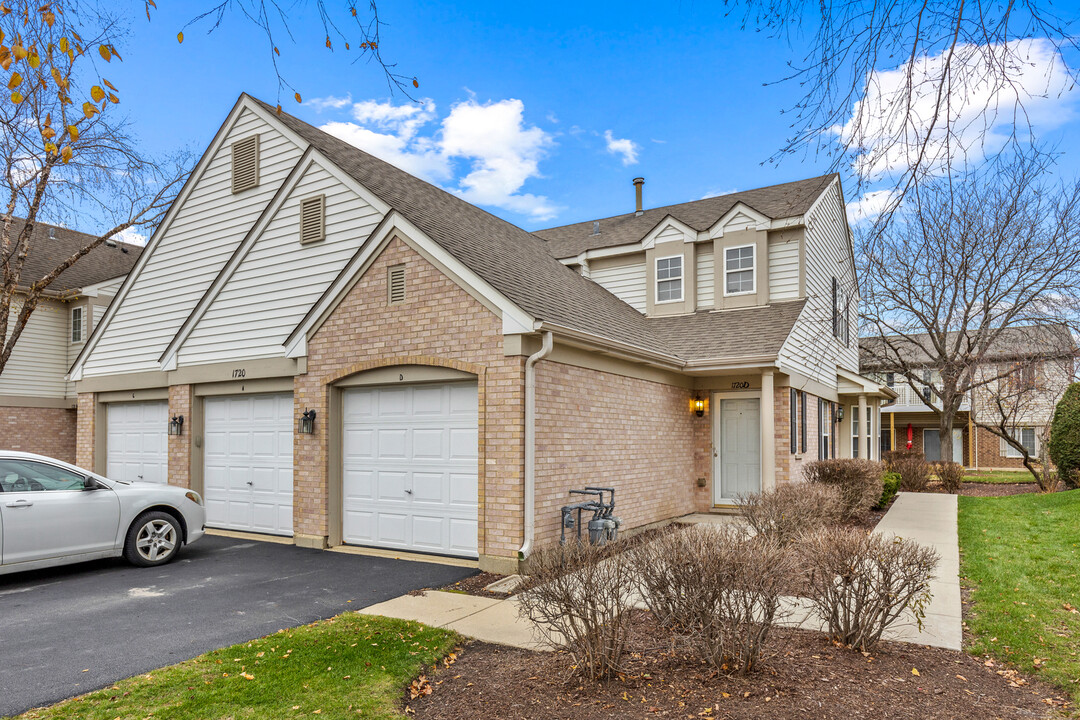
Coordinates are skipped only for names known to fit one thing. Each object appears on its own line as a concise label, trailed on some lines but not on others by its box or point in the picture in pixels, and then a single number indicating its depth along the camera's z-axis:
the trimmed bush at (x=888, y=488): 15.05
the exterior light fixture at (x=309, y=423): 10.42
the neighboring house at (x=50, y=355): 18.72
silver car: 7.95
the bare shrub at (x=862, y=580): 5.12
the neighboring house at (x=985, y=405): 19.83
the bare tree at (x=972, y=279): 17.84
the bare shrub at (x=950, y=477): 18.97
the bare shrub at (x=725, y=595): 4.59
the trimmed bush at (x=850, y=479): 12.00
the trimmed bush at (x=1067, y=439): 15.81
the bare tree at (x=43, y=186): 13.65
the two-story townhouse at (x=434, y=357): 9.05
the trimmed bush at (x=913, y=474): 18.78
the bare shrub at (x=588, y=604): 4.61
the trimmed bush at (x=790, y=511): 8.09
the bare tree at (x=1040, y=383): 17.81
